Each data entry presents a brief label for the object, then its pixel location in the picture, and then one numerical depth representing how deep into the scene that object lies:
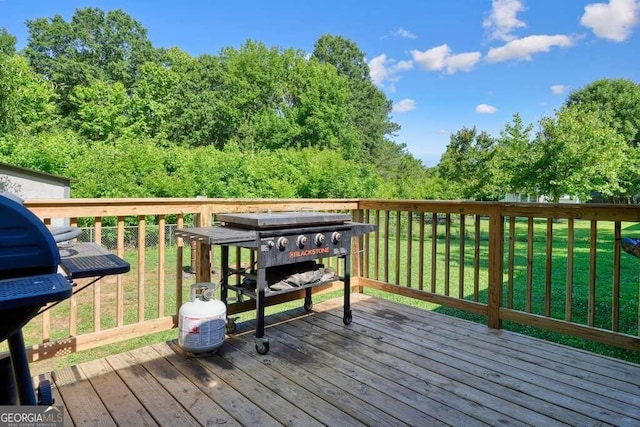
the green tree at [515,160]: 13.36
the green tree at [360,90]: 25.61
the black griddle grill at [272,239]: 2.58
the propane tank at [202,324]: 2.49
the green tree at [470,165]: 15.01
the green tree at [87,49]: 18.22
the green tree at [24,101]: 8.87
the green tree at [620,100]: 22.94
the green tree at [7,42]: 17.12
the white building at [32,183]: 7.68
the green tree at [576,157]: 12.19
